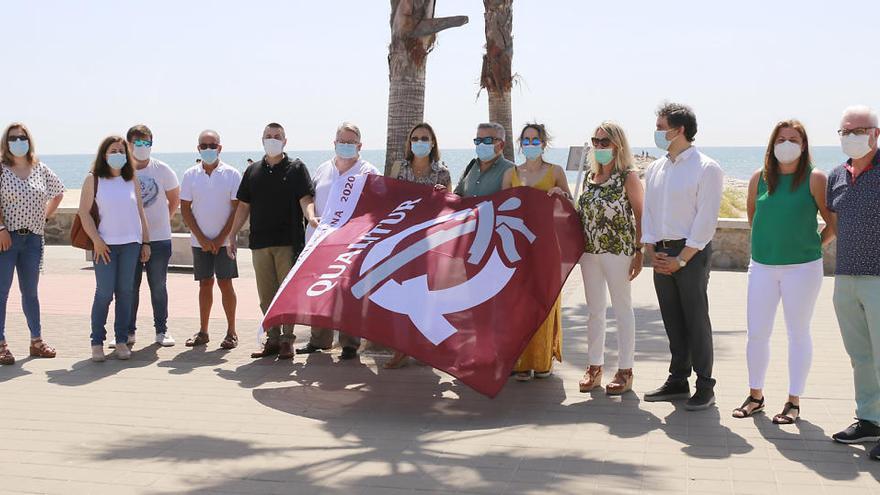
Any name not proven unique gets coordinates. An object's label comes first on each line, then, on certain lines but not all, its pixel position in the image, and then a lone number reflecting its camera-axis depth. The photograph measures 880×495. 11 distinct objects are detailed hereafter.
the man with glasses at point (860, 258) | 5.73
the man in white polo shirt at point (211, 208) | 9.17
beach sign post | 15.82
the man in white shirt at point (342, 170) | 8.55
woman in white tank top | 8.67
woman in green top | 6.14
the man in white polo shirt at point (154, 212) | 9.19
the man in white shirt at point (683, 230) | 6.58
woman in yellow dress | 7.55
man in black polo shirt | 8.78
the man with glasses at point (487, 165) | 7.82
